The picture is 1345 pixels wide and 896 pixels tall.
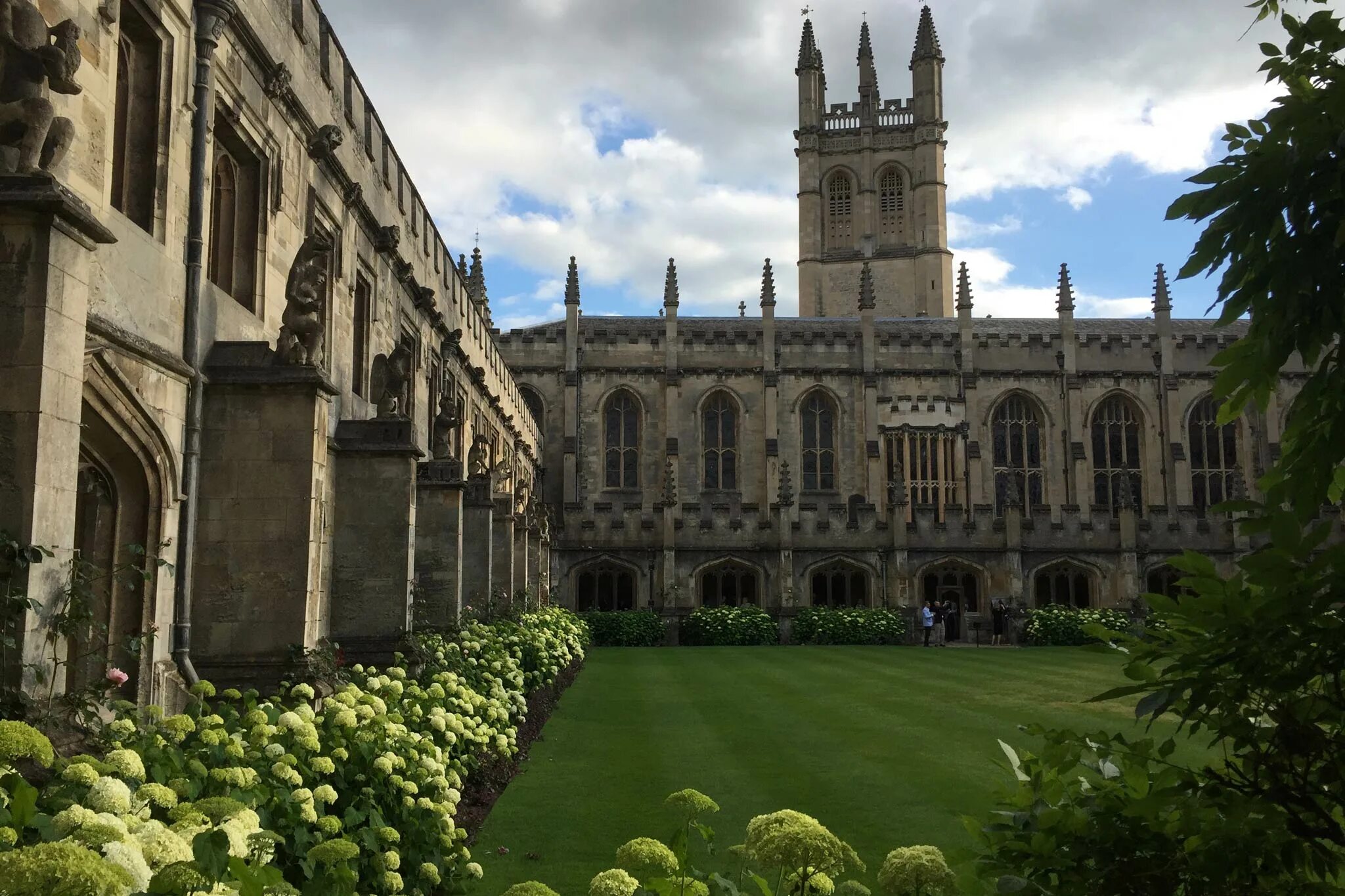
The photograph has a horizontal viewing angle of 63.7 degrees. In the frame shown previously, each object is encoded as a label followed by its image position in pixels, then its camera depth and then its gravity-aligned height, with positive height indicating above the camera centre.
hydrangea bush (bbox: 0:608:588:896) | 2.74 -0.84
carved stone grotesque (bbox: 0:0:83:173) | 5.20 +2.38
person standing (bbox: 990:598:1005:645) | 30.92 -1.54
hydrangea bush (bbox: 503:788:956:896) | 3.19 -0.90
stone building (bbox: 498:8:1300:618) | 39.69 +5.76
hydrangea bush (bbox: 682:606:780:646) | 29.64 -1.66
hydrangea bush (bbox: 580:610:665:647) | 29.28 -1.68
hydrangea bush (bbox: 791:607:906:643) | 29.70 -1.65
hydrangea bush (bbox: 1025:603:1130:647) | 29.30 -1.66
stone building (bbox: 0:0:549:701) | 5.22 +1.55
